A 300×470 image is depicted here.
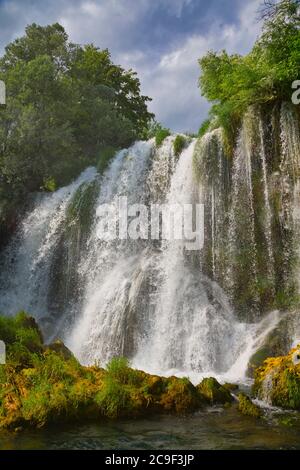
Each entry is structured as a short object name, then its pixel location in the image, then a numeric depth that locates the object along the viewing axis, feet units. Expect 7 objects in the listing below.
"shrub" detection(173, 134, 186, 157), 63.67
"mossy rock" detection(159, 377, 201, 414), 27.13
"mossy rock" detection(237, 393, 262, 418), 25.96
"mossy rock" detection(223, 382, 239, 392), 32.21
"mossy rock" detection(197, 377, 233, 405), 28.48
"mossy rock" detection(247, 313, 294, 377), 38.24
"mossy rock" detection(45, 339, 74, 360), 35.54
